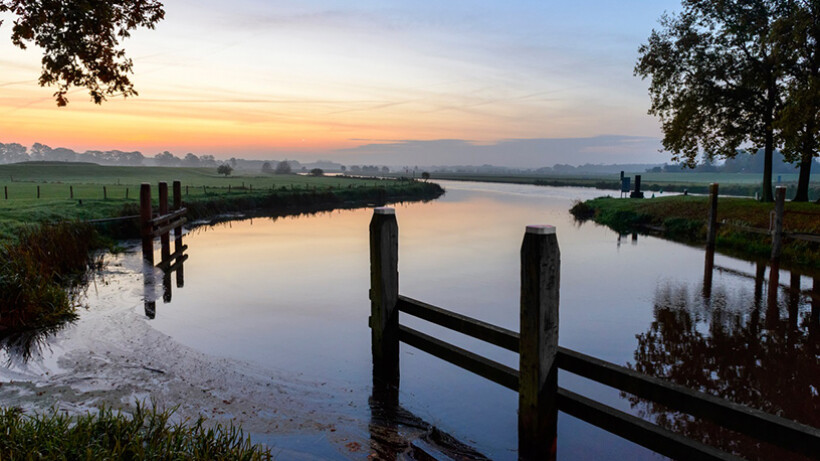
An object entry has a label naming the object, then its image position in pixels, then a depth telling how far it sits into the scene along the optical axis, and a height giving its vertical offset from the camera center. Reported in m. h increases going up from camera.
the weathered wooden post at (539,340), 4.92 -1.50
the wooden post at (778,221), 17.70 -1.13
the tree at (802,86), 21.66 +4.36
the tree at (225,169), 106.19 +2.28
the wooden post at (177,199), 24.84 -0.92
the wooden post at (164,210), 20.08 -1.27
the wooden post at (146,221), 18.09 -1.43
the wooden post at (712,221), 21.00 -1.40
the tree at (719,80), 26.89 +5.79
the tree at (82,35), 9.98 +2.99
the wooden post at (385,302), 6.85 -1.62
